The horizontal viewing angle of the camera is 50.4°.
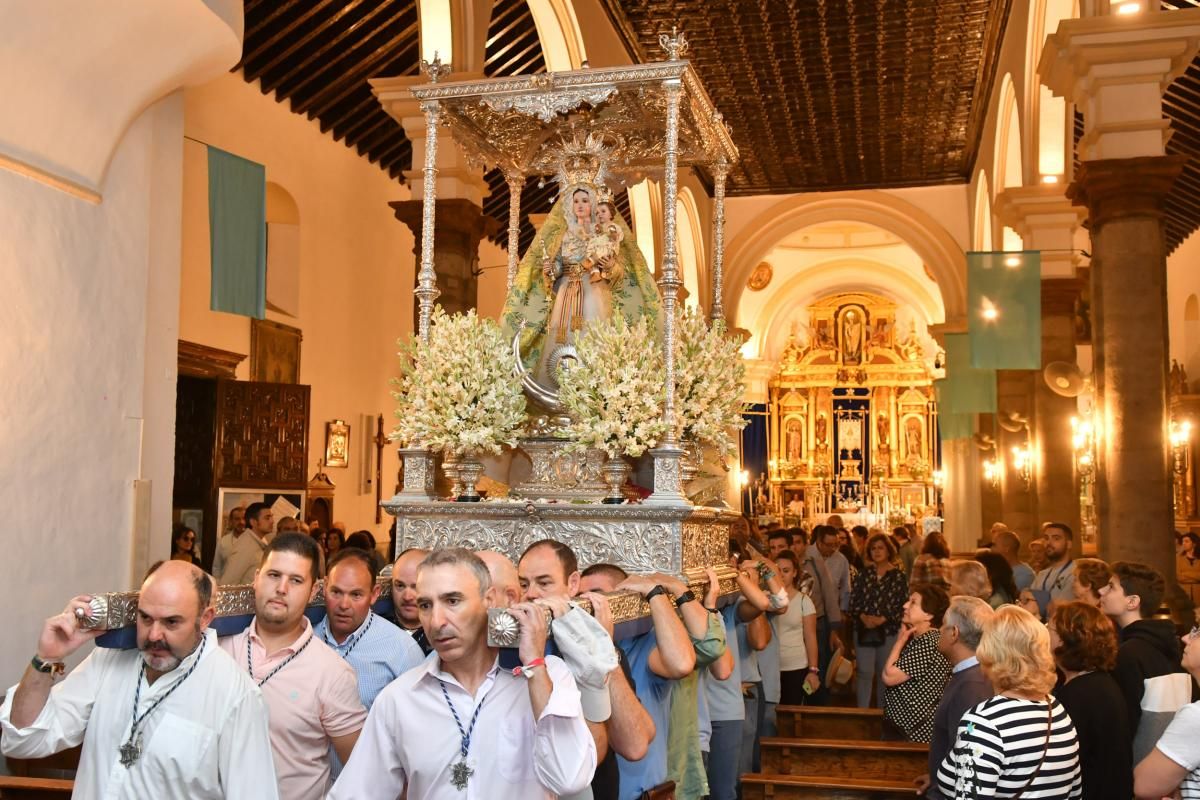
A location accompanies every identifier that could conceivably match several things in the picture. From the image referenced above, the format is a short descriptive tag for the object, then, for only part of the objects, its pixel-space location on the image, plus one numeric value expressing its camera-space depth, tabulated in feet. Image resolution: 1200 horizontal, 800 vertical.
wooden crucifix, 54.44
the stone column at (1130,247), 30.12
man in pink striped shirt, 11.39
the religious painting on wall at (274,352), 45.50
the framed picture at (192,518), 41.16
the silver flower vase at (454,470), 21.40
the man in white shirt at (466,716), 9.22
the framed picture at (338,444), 50.37
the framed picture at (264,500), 38.91
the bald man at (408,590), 15.12
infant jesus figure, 22.68
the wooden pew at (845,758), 20.98
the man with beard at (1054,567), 26.45
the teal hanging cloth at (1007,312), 39.68
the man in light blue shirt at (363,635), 13.80
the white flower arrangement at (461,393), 20.94
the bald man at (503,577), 11.82
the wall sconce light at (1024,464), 53.21
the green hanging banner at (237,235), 31.19
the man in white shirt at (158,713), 9.89
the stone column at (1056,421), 45.24
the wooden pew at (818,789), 17.43
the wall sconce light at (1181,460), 66.59
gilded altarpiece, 104.99
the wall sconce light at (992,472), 60.05
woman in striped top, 12.44
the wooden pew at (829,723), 25.50
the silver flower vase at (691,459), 21.79
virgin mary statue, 22.88
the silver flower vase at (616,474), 20.54
